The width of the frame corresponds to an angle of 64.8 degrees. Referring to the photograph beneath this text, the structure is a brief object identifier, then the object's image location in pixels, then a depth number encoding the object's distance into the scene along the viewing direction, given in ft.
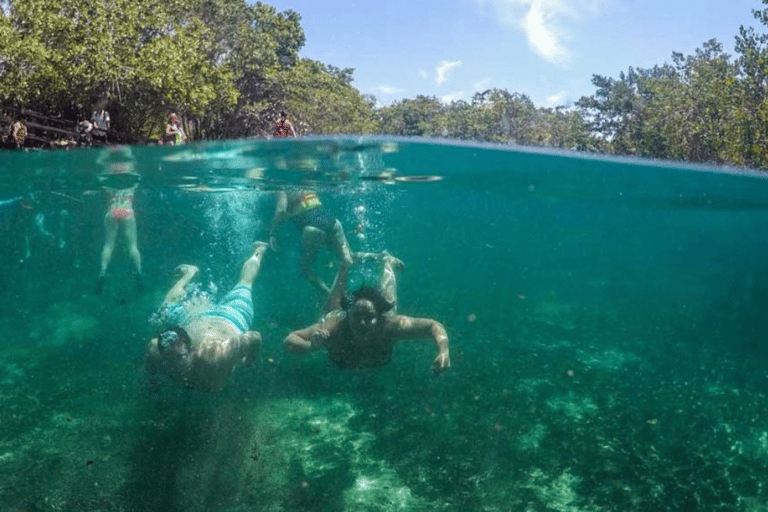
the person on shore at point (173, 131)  69.37
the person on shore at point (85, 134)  73.56
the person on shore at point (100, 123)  74.71
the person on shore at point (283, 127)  61.57
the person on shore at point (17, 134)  62.95
